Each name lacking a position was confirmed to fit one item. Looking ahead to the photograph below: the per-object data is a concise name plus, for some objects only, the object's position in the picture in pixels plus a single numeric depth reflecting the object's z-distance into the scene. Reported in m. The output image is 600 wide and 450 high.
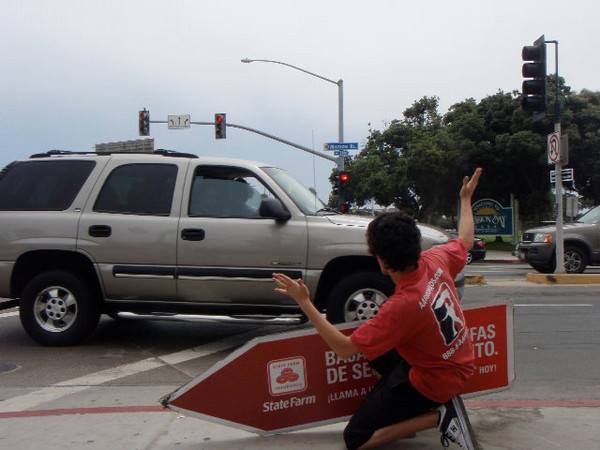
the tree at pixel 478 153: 29.36
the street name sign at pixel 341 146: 22.39
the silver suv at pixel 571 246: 13.88
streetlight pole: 25.51
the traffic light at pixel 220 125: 24.31
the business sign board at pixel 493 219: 24.91
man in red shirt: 2.94
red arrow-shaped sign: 3.44
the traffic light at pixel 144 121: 23.55
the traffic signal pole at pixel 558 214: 12.36
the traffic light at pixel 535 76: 11.30
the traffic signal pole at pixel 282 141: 24.30
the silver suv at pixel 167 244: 5.83
